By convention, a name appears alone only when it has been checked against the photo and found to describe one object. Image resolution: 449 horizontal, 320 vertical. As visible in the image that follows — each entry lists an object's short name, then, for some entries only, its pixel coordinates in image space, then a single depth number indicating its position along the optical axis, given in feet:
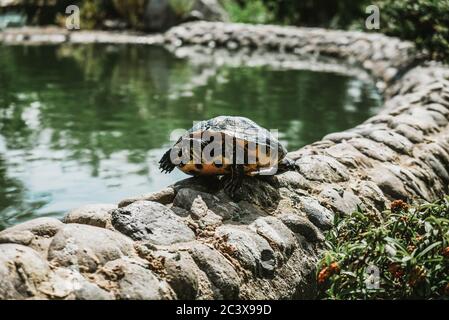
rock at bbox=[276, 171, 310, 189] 12.12
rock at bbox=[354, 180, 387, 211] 12.72
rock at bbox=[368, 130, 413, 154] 15.12
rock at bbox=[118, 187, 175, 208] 10.68
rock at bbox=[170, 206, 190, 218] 10.43
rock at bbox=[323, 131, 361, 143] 15.47
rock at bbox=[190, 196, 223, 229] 10.35
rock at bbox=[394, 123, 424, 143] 15.78
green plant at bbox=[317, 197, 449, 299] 9.14
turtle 11.00
